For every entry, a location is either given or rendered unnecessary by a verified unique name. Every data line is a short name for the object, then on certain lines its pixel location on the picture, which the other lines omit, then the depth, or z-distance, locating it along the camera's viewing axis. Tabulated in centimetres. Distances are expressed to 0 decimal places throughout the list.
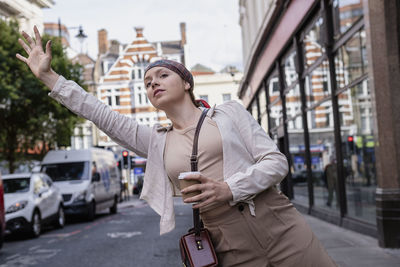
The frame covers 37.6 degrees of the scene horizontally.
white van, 1852
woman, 242
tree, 2252
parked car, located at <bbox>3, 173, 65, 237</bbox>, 1358
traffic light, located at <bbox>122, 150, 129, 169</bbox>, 3594
